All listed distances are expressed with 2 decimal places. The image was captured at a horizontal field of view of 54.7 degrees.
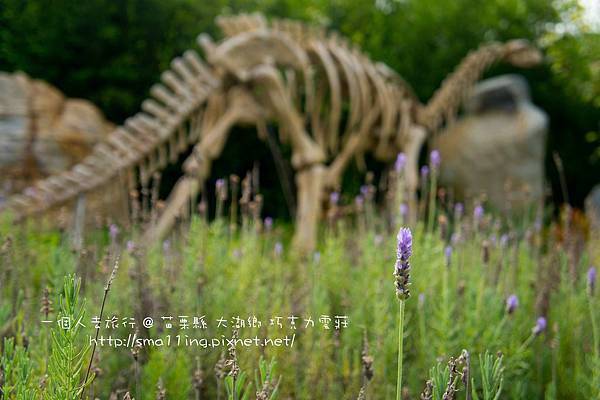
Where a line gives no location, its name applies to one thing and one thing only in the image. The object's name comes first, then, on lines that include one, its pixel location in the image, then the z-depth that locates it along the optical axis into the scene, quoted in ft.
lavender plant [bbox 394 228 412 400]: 3.14
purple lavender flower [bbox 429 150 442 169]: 8.02
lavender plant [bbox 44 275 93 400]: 3.28
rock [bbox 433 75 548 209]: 28.84
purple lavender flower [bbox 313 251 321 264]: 8.09
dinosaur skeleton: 13.91
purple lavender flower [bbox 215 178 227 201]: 8.08
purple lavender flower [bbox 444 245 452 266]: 6.75
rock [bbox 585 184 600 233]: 11.11
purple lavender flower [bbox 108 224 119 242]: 7.45
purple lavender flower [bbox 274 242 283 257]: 9.19
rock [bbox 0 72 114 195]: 21.18
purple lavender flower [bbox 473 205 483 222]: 7.97
